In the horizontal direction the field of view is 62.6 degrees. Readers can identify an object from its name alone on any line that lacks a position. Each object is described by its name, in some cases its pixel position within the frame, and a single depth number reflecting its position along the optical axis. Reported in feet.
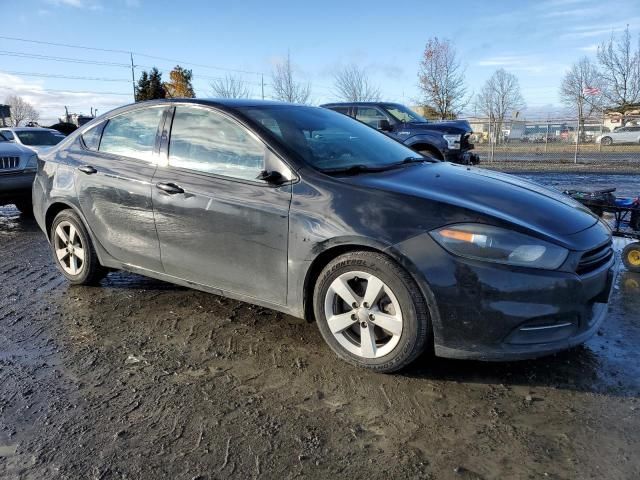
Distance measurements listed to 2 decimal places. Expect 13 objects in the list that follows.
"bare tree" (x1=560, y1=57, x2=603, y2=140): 125.37
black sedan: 9.23
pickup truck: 38.52
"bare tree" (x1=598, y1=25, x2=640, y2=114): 115.03
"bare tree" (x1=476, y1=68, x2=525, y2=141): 150.00
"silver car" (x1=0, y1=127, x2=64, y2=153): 43.19
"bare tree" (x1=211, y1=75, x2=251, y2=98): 125.49
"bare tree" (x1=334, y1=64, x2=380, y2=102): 115.96
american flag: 109.81
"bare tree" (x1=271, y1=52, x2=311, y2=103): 113.09
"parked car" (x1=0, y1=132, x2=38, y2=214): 28.04
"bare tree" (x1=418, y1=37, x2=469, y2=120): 105.91
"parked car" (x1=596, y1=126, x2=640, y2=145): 105.91
